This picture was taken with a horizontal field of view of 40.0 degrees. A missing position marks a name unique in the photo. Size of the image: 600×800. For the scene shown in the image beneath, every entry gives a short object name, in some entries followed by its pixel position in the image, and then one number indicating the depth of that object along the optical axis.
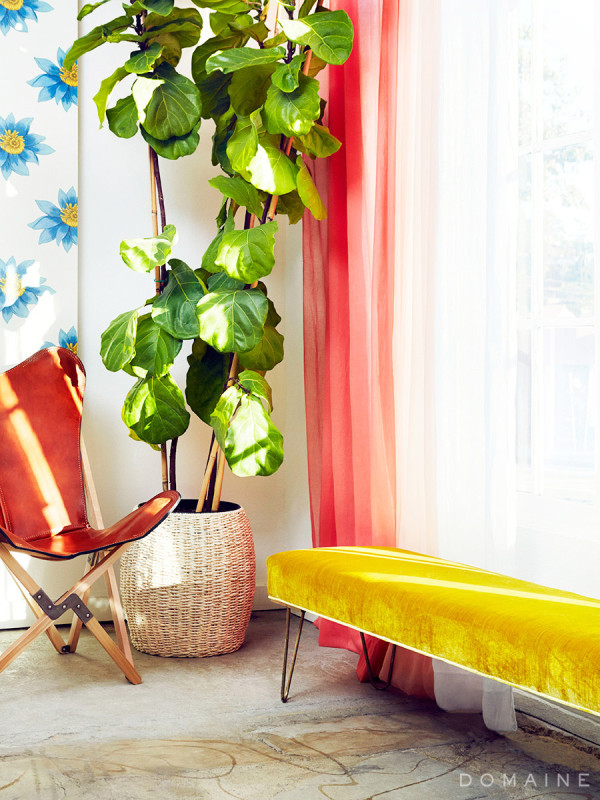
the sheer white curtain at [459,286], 2.02
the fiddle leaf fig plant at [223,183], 2.44
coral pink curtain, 2.33
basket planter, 2.61
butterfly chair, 2.59
